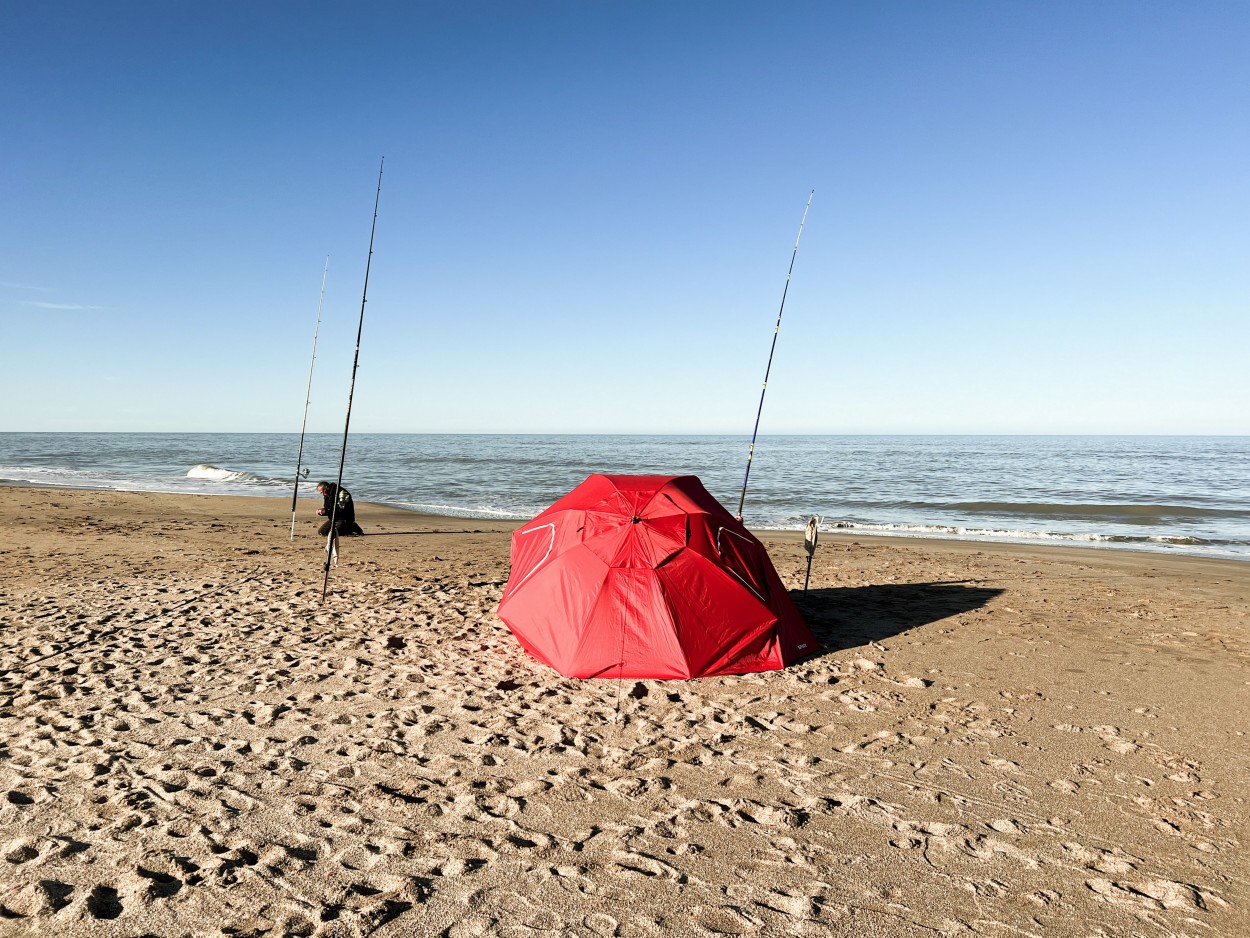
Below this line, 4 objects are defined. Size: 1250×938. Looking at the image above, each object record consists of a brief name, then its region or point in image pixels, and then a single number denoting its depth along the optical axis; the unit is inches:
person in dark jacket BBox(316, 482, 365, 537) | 560.1
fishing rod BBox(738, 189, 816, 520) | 424.3
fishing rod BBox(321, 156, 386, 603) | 361.7
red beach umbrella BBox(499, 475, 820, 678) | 283.3
